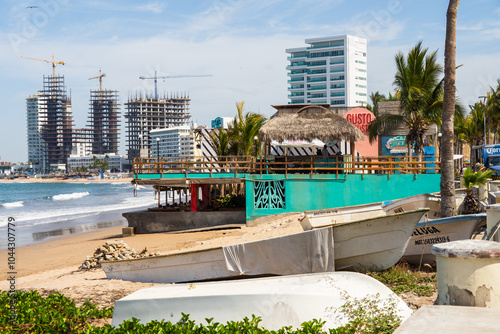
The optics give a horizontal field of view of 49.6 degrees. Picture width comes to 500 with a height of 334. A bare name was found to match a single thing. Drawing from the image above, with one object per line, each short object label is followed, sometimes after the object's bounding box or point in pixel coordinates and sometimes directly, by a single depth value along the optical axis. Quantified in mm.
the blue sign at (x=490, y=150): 34875
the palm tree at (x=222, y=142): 33288
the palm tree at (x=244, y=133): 32594
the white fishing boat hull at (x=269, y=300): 6457
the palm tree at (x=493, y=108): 45462
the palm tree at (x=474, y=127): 56306
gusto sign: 30141
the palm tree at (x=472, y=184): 14883
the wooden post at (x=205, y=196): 24734
